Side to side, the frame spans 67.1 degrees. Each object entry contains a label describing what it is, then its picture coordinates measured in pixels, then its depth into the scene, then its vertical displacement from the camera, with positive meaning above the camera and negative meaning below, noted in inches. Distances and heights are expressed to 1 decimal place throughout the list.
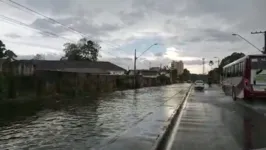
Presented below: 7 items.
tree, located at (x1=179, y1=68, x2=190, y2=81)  3891.5 +18.5
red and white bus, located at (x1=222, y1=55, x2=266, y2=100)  481.6 +1.9
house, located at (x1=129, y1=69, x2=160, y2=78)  3328.4 +98.0
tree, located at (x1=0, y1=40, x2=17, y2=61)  1757.3 +239.5
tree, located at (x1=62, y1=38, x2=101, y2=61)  2524.4 +345.2
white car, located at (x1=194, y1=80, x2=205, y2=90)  1274.3 -46.6
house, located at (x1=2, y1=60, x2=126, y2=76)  2008.1 +123.0
